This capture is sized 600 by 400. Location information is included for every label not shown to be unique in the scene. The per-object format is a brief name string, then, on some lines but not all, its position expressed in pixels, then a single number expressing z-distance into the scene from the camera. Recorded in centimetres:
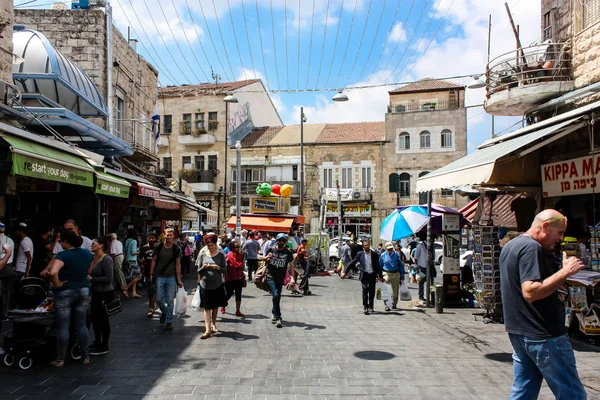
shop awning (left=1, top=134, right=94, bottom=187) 721
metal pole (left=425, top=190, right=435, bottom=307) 1098
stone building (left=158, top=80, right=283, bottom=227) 4034
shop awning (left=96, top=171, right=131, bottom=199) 1000
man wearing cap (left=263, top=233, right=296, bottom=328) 881
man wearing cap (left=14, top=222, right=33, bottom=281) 859
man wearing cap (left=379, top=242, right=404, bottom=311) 1122
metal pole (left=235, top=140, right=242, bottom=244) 1493
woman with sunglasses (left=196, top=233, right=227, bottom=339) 781
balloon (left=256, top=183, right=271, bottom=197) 2373
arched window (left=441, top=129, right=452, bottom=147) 3741
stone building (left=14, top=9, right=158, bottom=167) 1703
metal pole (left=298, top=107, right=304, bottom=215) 3014
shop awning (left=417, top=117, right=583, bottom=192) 748
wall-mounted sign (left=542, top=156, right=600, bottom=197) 776
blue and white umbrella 1202
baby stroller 574
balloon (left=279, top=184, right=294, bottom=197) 2563
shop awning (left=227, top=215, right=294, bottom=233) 2167
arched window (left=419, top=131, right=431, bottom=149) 3772
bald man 329
